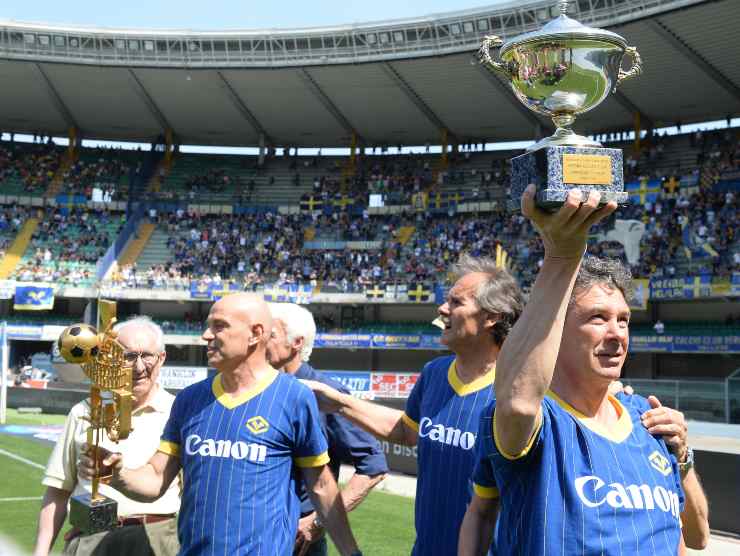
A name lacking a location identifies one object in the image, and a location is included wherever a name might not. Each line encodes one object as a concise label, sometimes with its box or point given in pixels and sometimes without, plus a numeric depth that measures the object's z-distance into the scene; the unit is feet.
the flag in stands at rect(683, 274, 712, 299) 84.48
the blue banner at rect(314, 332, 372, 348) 106.42
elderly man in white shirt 12.07
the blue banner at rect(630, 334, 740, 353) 83.30
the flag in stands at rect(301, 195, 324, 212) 126.41
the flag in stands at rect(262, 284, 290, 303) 109.70
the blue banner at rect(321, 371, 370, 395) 81.56
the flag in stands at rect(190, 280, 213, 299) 112.78
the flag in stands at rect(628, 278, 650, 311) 84.53
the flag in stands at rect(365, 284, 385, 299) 107.14
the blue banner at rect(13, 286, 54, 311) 111.45
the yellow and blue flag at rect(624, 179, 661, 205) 100.42
